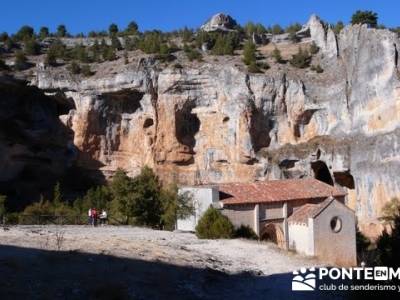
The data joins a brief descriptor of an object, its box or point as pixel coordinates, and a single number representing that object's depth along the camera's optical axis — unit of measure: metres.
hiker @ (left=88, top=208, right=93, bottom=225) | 30.47
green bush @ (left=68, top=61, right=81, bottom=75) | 47.27
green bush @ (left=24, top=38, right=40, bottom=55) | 52.66
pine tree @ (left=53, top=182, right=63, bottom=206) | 38.27
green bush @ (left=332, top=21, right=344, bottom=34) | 53.27
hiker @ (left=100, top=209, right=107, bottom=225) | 32.10
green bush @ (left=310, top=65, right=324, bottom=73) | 47.10
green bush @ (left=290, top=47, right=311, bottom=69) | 48.41
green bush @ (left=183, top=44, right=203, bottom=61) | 49.00
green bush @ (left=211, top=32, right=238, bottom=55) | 50.99
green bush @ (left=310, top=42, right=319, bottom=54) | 51.09
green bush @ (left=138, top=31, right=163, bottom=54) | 50.34
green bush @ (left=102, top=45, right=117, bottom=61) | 50.78
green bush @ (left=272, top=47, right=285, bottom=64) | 49.72
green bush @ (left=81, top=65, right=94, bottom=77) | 47.06
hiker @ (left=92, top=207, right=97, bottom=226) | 30.09
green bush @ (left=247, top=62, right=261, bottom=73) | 46.47
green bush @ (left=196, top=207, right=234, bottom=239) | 25.61
